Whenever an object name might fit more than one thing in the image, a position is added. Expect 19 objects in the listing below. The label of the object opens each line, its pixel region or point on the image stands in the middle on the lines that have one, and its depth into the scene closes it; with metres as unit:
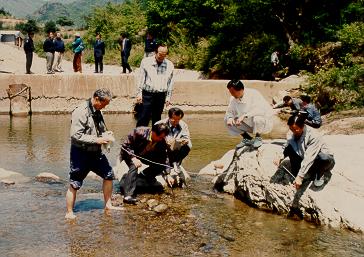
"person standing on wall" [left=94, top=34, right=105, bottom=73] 20.62
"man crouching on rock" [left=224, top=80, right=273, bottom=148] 7.77
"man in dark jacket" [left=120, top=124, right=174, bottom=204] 7.49
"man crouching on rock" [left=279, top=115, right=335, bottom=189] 6.75
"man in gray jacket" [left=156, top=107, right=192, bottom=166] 8.15
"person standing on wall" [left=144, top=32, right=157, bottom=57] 19.09
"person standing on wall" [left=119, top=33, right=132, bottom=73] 19.91
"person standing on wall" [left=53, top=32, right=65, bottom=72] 19.44
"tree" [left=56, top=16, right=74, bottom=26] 87.84
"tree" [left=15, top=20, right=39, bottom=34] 66.11
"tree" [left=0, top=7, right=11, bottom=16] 101.07
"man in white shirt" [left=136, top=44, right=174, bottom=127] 8.97
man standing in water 6.45
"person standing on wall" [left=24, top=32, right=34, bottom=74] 18.23
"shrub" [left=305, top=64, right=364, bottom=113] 15.23
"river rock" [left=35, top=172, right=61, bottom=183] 8.66
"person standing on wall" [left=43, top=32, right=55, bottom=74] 18.83
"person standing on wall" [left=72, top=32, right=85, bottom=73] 20.23
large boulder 6.66
